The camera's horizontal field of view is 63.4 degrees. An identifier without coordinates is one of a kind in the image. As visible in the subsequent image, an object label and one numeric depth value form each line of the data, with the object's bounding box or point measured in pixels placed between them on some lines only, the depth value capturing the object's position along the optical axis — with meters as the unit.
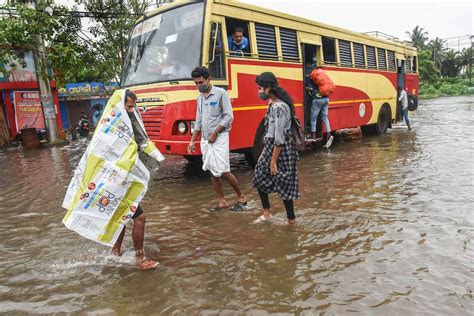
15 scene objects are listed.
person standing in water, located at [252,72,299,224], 4.12
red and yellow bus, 6.18
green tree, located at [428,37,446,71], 70.10
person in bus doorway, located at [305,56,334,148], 8.78
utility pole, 13.75
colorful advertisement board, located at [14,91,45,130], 17.09
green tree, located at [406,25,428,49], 72.06
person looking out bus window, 6.73
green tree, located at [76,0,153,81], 15.82
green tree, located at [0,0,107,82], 12.11
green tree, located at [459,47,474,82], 67.66
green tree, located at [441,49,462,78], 70.88
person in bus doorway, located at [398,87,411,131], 12.92
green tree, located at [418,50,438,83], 56.33
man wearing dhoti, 4.93
